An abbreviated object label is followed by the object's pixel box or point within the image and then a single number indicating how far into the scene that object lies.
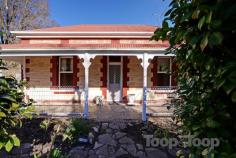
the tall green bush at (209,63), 1.45
